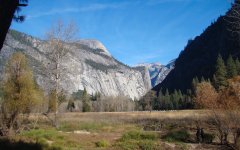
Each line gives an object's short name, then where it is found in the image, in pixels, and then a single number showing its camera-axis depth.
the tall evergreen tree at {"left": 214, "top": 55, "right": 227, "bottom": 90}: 87.53
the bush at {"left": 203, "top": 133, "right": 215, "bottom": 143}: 21.38
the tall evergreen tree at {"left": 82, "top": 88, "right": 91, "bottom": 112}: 114.56
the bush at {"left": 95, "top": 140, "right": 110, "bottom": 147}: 18.74
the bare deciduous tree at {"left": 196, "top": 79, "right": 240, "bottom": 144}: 19.45
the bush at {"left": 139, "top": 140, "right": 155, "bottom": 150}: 17.58
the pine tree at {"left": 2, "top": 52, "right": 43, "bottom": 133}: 24.56
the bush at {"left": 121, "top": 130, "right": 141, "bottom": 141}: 21.12
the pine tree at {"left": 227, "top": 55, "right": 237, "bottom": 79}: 88.35
